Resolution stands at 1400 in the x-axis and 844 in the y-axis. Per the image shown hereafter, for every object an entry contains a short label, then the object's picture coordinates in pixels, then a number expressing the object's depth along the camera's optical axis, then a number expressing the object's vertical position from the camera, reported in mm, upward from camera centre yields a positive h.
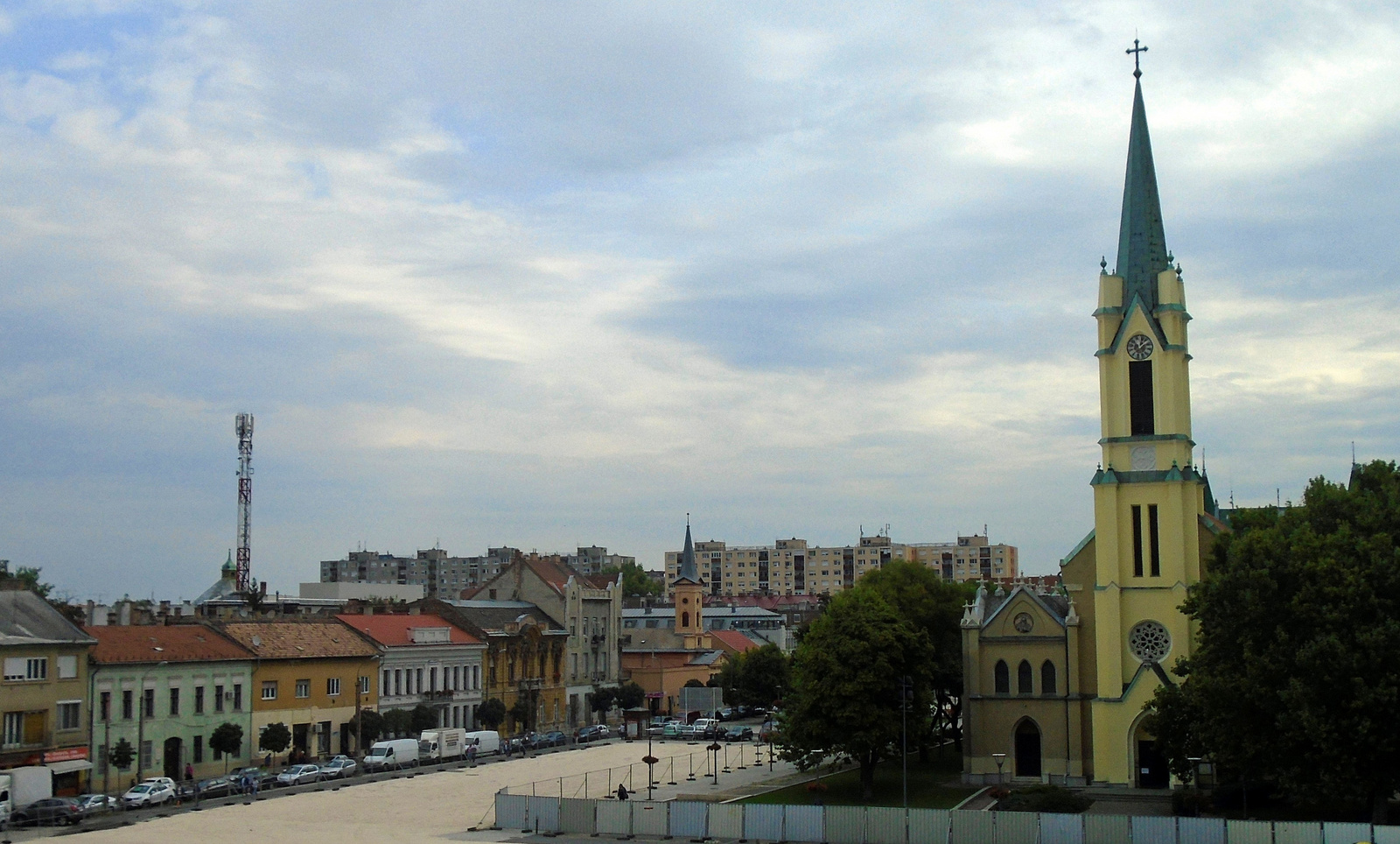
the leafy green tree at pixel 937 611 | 74562 -2327
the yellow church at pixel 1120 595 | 60875 -1270
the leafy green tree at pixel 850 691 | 58094 -5149
